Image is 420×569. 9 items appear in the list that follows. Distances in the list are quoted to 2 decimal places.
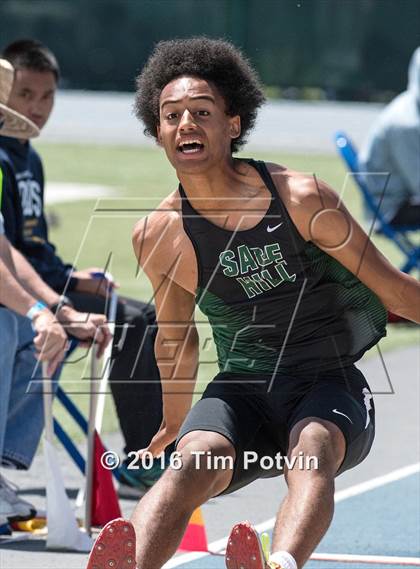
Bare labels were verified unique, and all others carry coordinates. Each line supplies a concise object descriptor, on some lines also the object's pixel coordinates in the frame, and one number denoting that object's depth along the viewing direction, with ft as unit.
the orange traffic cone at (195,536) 37.09
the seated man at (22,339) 36.19
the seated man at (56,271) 39.81
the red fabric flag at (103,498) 38.27
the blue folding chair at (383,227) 71.92
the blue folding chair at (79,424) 41.83
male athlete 28.99
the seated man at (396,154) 77.20
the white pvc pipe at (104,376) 39.93
